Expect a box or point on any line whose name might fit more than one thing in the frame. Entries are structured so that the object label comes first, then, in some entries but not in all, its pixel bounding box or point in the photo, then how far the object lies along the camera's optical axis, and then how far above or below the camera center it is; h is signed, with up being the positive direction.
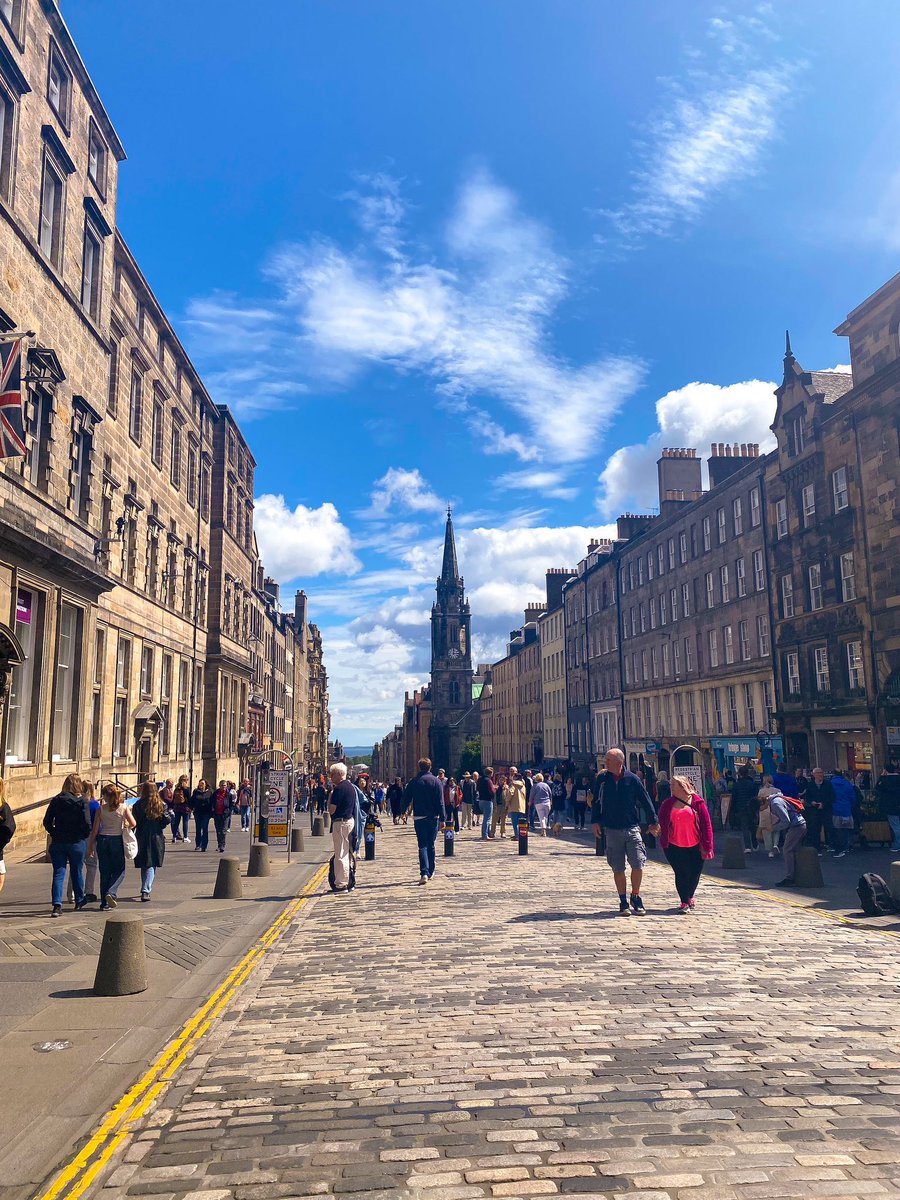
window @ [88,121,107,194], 25.64 +16.18
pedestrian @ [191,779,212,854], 23.22 -1.24
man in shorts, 11.68 -0.84
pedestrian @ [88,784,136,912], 12.23 -0.96
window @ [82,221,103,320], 25.03 +12.87
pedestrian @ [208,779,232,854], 23.06 -1.27
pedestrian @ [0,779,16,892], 10.21 -0.67
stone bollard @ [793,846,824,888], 14.33 -1.81
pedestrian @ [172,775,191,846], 26.66 -1.36
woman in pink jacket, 11.48 -1.00
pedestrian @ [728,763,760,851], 21.06 -1.25
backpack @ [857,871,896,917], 11.68 -1.83
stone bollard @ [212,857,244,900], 14.30 -1.82
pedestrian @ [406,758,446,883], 15.26 -0.82
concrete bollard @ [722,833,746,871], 17.19 -1.94
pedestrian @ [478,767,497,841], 26.84 -1.26
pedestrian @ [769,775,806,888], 14.21 -1.14
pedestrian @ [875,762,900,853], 18.14 -0.97
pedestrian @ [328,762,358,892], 14.21 -0.81
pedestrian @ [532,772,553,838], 26.89 -1.37
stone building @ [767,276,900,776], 27.61 +6.25
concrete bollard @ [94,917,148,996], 8.13 -1.70
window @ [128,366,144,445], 31.73 +11.84
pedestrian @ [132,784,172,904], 13.53 -0.98
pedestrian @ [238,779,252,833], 30.45 -1.45
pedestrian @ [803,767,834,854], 18.88 -1.12
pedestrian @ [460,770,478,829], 29.31 -1.25
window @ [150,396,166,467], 34.44 +11.85
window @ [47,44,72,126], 22.70 +16.17
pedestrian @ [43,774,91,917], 12.07 -0.84
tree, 113.90 -0.23
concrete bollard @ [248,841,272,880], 17.28 -1.85
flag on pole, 15.11 +5.52
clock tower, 135.25 +11.97
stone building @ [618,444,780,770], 38.41 +6.09
